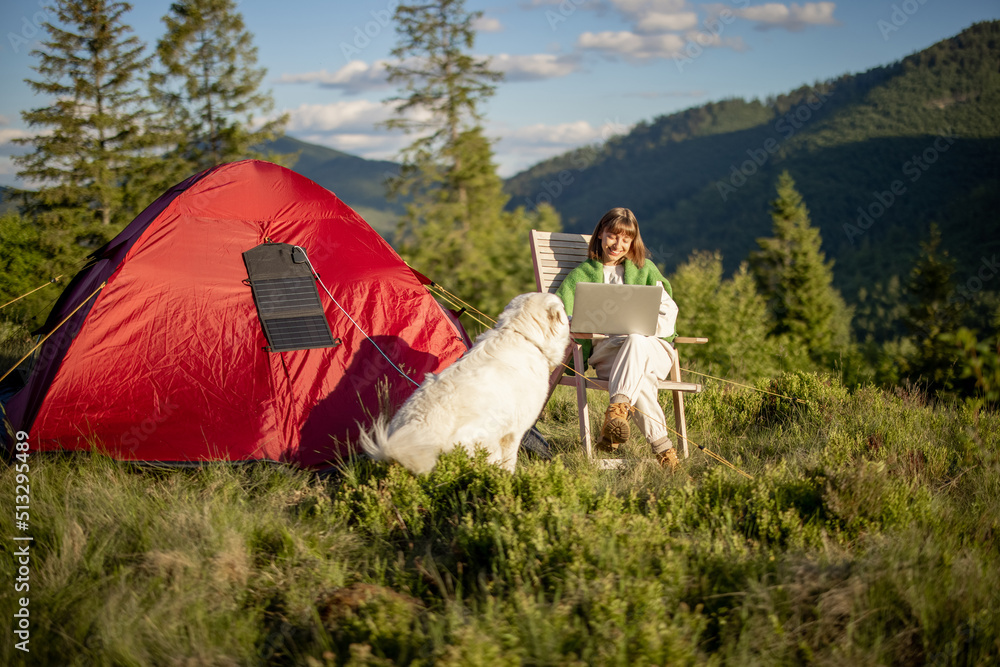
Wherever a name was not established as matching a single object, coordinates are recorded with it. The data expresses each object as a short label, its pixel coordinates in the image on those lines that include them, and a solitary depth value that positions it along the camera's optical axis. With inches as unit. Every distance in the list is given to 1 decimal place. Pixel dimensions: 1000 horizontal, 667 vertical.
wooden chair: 162.6
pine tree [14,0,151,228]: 655.8
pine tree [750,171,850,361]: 1505.9
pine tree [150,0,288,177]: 830.5
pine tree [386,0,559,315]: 932.6
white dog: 121.9
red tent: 144.7
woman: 147.6
